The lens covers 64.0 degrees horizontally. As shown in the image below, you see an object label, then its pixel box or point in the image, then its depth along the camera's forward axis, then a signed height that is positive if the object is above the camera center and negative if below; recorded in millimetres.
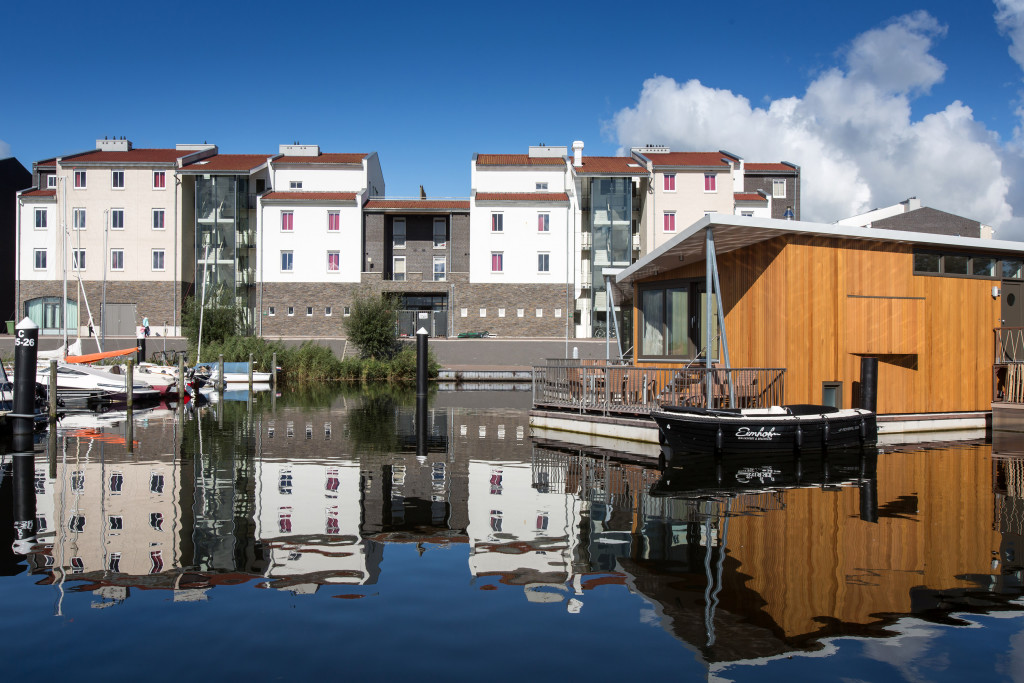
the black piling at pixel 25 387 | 17516 -979
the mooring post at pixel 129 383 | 27683 -1354
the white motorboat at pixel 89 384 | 28859 -1471
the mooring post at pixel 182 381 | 31062 -1467
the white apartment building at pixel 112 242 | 54531 +6769
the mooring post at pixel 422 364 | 23219 -573
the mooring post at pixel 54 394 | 22031 -1380
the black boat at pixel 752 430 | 13750 -1428
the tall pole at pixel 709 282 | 14820 +1158
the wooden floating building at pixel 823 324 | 16484 +507
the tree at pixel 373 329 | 49438 +948
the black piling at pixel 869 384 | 16625 -755
